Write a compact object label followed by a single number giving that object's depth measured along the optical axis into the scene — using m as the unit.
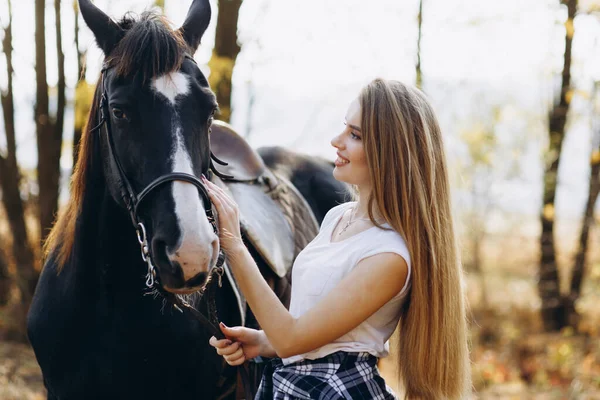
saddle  2.93
